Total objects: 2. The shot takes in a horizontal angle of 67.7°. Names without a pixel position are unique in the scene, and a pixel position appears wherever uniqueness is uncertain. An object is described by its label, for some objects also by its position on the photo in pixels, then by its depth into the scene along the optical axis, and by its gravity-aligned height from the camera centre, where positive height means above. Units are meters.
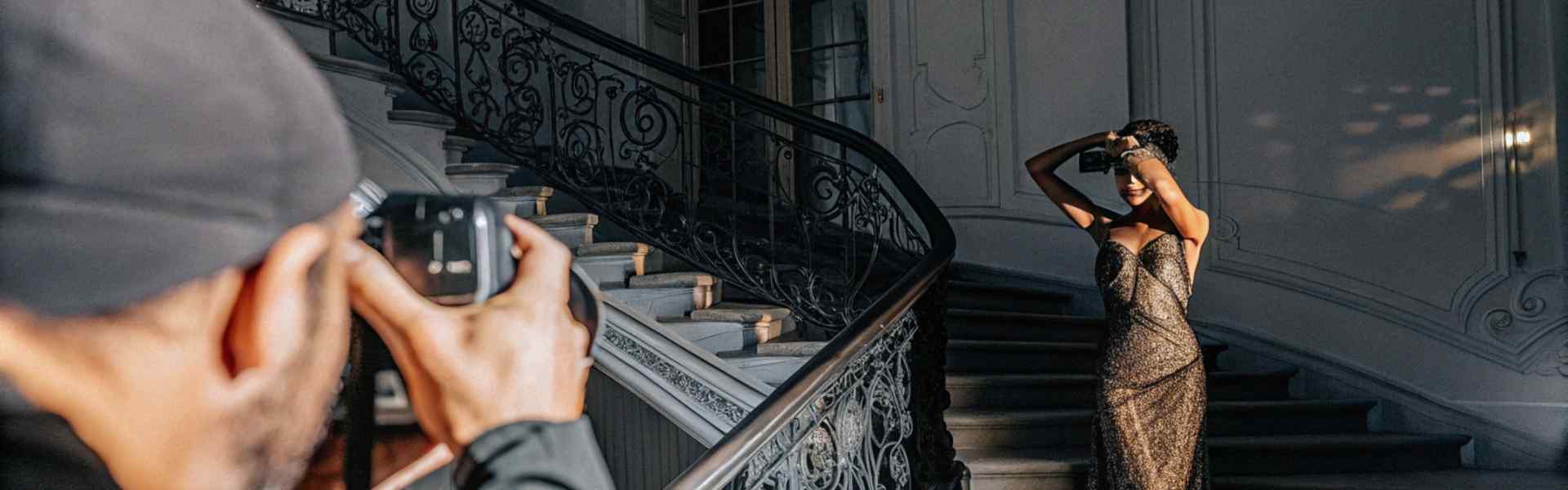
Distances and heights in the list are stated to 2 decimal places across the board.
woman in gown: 2.75 -0.24
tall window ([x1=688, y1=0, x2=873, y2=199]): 6.03 +1.02
